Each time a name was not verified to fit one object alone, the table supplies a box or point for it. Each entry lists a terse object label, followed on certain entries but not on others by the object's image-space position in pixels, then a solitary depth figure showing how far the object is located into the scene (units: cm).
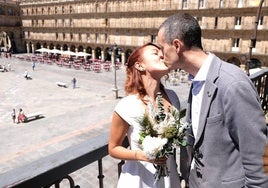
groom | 176
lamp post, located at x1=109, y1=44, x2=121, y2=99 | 4163
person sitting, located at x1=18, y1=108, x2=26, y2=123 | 1652
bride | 217
